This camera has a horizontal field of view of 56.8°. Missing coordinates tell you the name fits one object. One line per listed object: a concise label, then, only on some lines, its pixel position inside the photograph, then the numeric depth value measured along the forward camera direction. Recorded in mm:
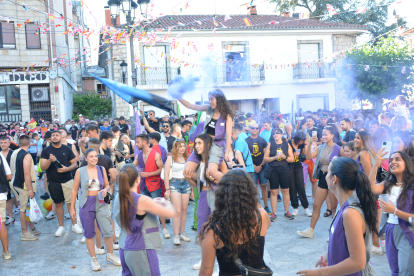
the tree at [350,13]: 30969
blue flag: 6059
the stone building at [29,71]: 20234
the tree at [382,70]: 22280
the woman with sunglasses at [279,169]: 7496
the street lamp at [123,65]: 16406
